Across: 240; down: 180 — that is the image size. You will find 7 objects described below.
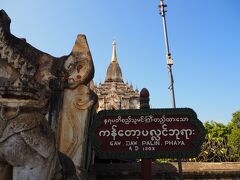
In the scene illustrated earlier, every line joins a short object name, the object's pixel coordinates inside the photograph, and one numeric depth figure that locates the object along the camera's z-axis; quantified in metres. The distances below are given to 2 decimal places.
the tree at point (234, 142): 15.54
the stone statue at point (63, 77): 3.34
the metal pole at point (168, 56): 6.16
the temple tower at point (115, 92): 36.88
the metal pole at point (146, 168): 3.00
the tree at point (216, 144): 14.78
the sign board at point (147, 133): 2.98
